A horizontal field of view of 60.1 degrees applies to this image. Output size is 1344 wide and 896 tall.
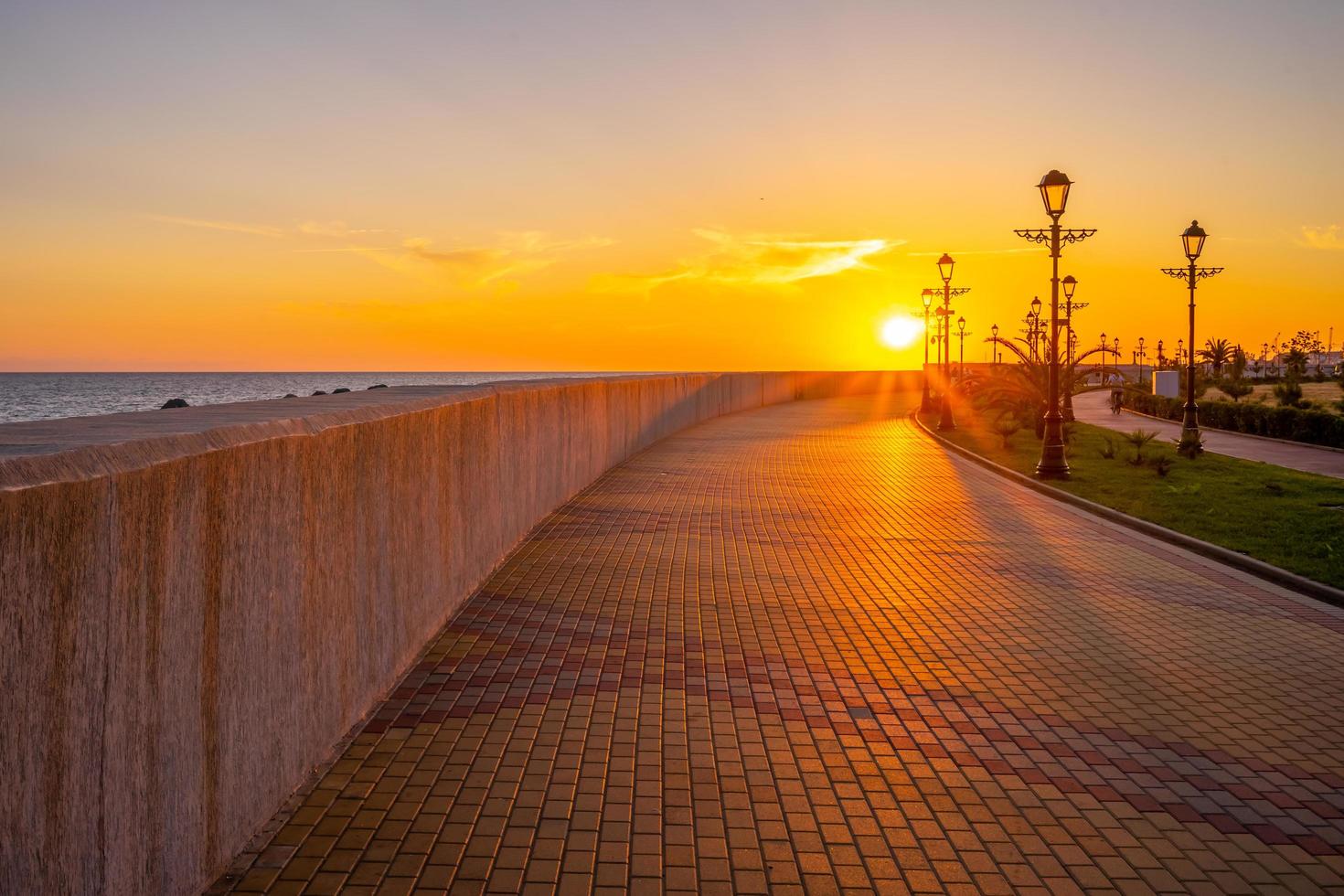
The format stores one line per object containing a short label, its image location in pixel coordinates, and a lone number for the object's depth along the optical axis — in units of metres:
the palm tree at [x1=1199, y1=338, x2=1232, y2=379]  86.31
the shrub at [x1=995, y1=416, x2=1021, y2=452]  26.92
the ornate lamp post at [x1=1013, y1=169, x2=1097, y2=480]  19.56
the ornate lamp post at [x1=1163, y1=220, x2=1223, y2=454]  25.49
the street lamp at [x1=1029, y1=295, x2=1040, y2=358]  59.01
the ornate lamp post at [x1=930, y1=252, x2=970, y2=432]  33.09
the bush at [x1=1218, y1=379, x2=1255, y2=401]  50.41
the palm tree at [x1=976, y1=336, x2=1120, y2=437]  31.38
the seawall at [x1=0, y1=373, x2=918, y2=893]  3.04
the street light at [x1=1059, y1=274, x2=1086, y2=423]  32.76
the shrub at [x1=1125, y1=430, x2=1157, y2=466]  22.11
